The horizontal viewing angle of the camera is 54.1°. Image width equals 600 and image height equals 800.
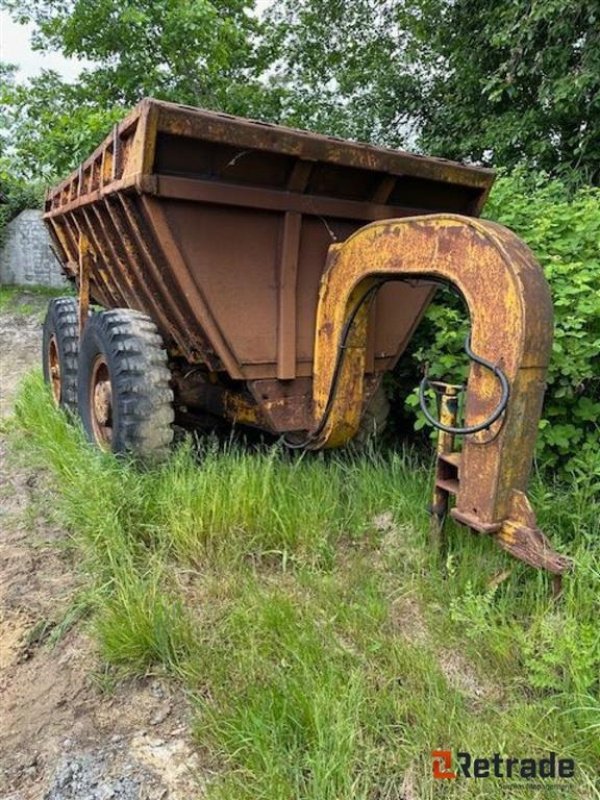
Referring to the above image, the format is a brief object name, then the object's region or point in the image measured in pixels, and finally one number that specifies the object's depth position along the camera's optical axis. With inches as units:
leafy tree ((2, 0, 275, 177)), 378.6
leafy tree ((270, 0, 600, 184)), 258.5
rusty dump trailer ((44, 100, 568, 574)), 80.7
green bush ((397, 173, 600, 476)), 109.8
